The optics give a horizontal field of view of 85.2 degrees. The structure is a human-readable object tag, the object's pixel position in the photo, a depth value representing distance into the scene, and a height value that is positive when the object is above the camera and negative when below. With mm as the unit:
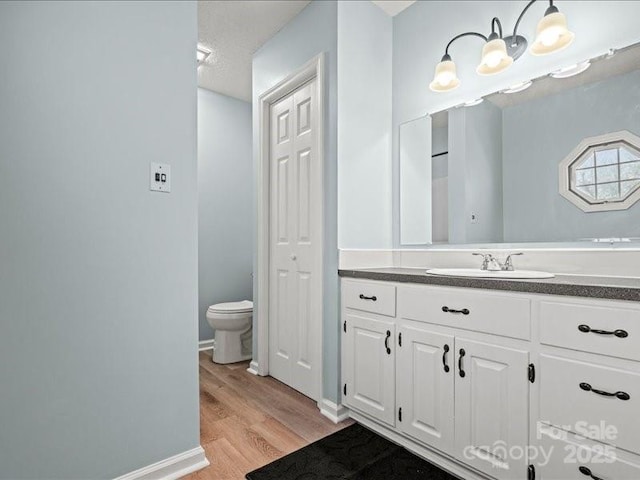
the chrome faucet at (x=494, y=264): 1658 -109
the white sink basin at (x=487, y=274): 1394 -139
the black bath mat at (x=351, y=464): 1521 -1024
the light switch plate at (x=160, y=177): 1492 +284
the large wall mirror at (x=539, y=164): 1495 +395
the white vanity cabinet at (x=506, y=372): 1063 -495
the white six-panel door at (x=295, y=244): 2248 -13
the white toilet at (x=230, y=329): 2963 -757
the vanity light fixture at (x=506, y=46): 1506 +937
